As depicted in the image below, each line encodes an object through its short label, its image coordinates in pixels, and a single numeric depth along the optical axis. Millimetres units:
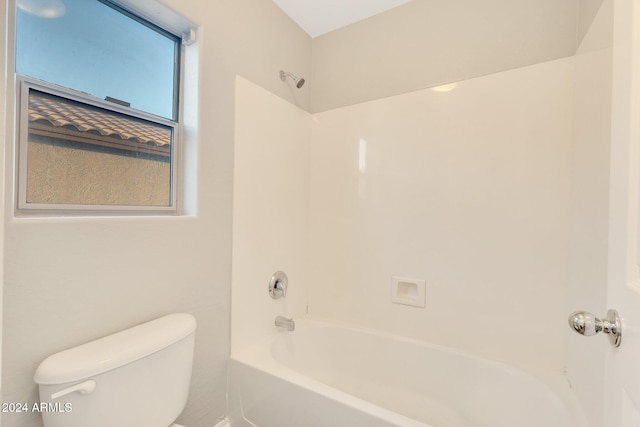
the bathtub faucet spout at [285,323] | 1672
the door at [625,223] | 542
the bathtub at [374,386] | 1143
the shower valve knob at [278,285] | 1697
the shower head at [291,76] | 1759
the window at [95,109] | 910
